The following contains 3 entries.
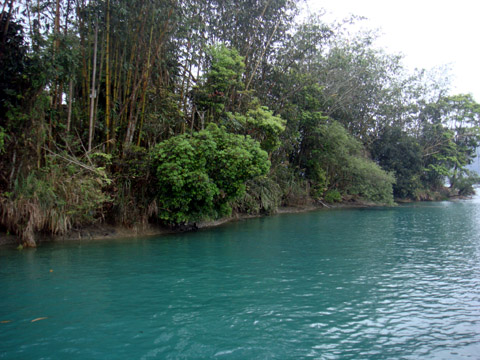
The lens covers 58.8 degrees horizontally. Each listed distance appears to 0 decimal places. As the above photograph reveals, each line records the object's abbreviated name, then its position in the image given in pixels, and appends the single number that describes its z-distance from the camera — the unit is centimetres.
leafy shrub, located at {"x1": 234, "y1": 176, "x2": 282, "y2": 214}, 1925
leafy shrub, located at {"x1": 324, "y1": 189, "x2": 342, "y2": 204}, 2817
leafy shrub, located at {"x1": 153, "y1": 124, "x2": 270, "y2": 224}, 1288
